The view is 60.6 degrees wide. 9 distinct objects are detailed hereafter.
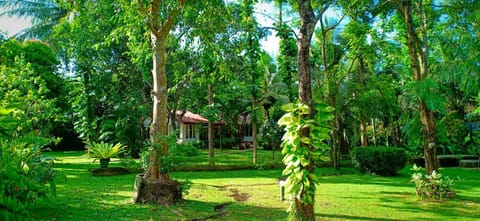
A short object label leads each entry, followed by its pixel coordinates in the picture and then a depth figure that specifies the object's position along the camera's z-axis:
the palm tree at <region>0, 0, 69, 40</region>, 19.95
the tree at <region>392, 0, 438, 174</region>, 9.01
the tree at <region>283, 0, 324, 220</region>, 5.73
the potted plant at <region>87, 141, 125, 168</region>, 14.20
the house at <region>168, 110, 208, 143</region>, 30.16
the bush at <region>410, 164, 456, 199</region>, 8.73
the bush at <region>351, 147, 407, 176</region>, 13.91
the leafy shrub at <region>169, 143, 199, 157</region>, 8.74
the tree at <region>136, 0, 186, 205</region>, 8.58
